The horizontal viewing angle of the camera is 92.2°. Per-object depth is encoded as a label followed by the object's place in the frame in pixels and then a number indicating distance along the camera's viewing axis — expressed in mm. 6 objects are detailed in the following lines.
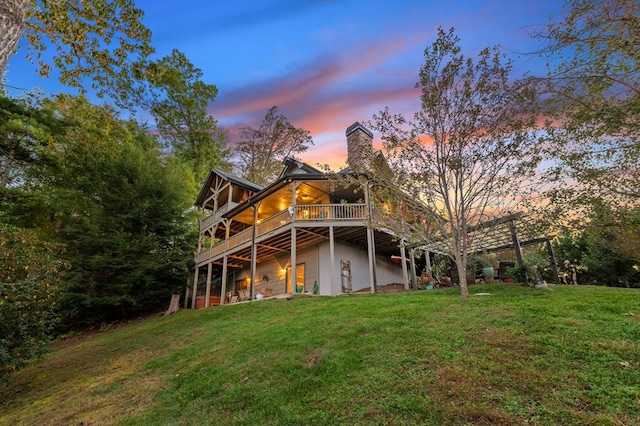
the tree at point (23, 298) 6461
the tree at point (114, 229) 15508
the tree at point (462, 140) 8242
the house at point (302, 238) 13297
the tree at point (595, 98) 4898
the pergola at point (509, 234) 9219
